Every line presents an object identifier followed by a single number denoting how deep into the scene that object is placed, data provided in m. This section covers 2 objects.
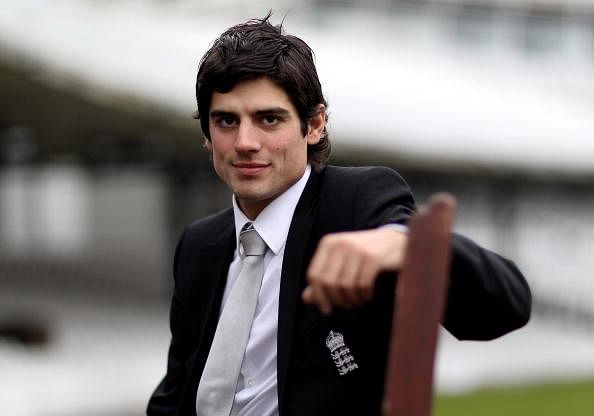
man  5.09
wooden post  3.43
